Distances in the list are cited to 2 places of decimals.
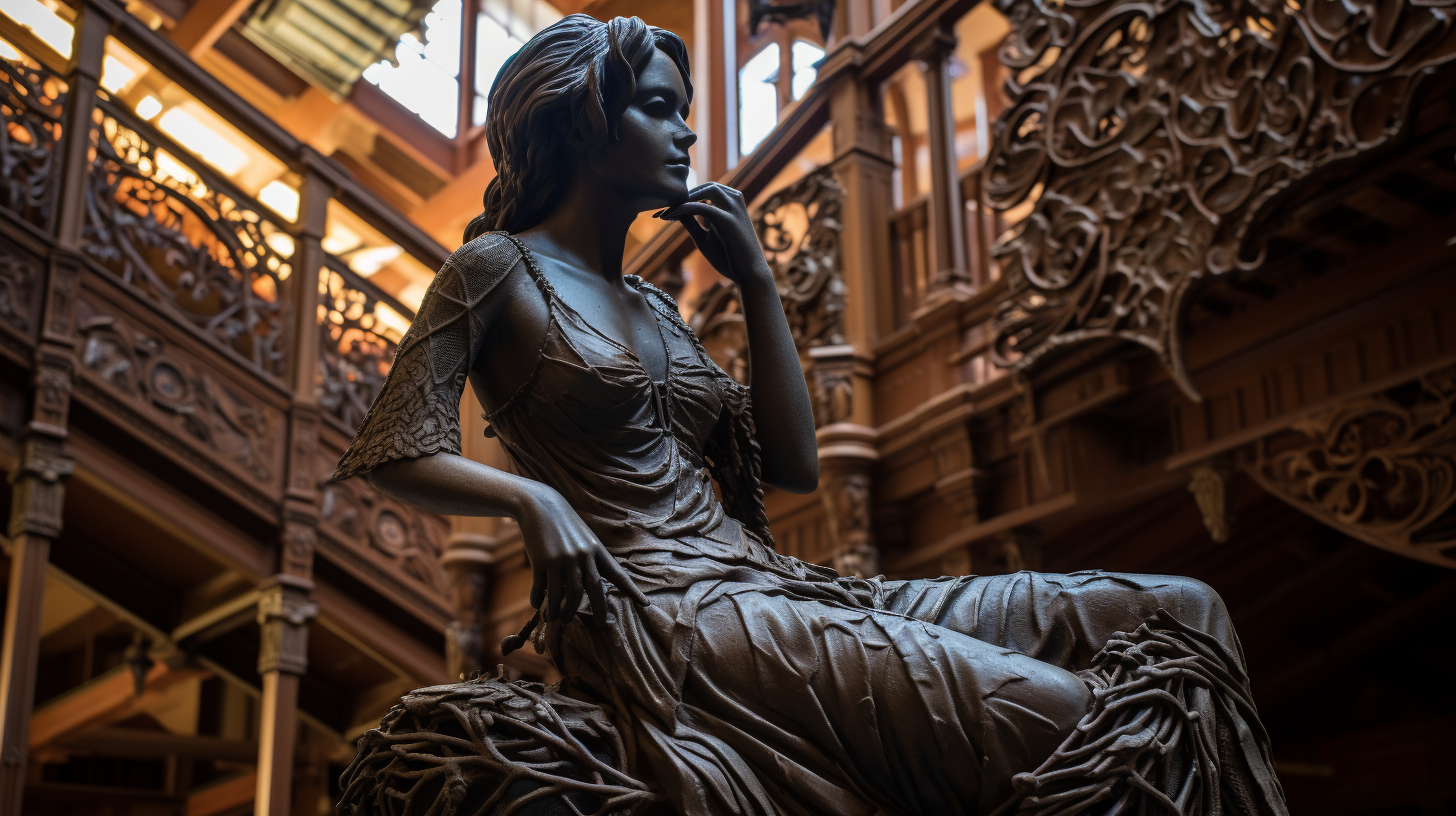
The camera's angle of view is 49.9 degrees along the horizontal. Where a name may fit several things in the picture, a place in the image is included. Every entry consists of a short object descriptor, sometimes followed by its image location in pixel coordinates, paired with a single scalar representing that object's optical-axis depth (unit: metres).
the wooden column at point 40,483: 6.09
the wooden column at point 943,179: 5.77
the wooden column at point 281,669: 6.98
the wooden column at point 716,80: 7.88
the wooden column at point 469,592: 7.36
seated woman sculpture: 1.73
